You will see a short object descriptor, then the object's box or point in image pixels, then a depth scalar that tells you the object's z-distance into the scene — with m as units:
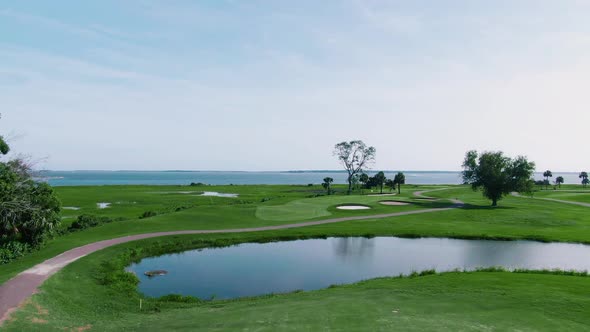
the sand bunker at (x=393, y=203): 63.96
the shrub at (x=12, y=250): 25.24
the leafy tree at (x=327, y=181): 97.88
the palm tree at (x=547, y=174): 140.27
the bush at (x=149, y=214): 47.13
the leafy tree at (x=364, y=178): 100.31
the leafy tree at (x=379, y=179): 99.81
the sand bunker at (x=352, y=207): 58.95
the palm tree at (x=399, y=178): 96.12
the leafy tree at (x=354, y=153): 102.75
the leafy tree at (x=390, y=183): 101.36
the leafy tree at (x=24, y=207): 24.58
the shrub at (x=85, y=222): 38.12
